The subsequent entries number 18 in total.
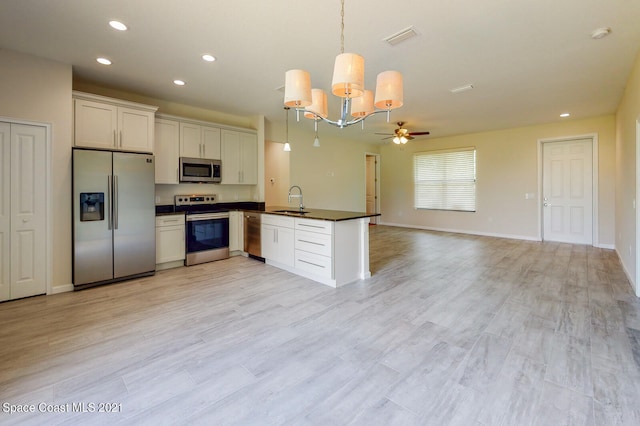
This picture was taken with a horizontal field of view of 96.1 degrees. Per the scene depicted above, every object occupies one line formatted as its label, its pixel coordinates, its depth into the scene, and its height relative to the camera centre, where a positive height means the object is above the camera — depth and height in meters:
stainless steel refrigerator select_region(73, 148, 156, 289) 3.65 -0.02
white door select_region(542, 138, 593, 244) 6.30 +0.50
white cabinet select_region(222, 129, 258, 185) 5.47 +1.12
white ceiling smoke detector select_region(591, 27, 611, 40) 2.77 +1.77
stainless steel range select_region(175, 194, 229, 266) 4.85 -0.24
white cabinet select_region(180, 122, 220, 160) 4.94 +1.31
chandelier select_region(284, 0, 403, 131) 2.19 +1.10
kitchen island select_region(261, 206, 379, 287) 3.75 -0.43
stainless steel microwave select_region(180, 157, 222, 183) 4.92 +0.79
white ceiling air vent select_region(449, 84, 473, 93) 4.25 +1.89
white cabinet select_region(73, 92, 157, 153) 3.74 +1.27
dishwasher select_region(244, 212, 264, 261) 5.09 -0.36
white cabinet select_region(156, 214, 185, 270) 4.52 -0.42
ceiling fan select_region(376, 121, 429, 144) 6.34 +1.73
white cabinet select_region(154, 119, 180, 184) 4.66 +1.07
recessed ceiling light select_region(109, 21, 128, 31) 2.68 +1.80
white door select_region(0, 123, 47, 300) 3.28 +0.05
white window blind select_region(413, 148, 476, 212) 7.93 +0.99
